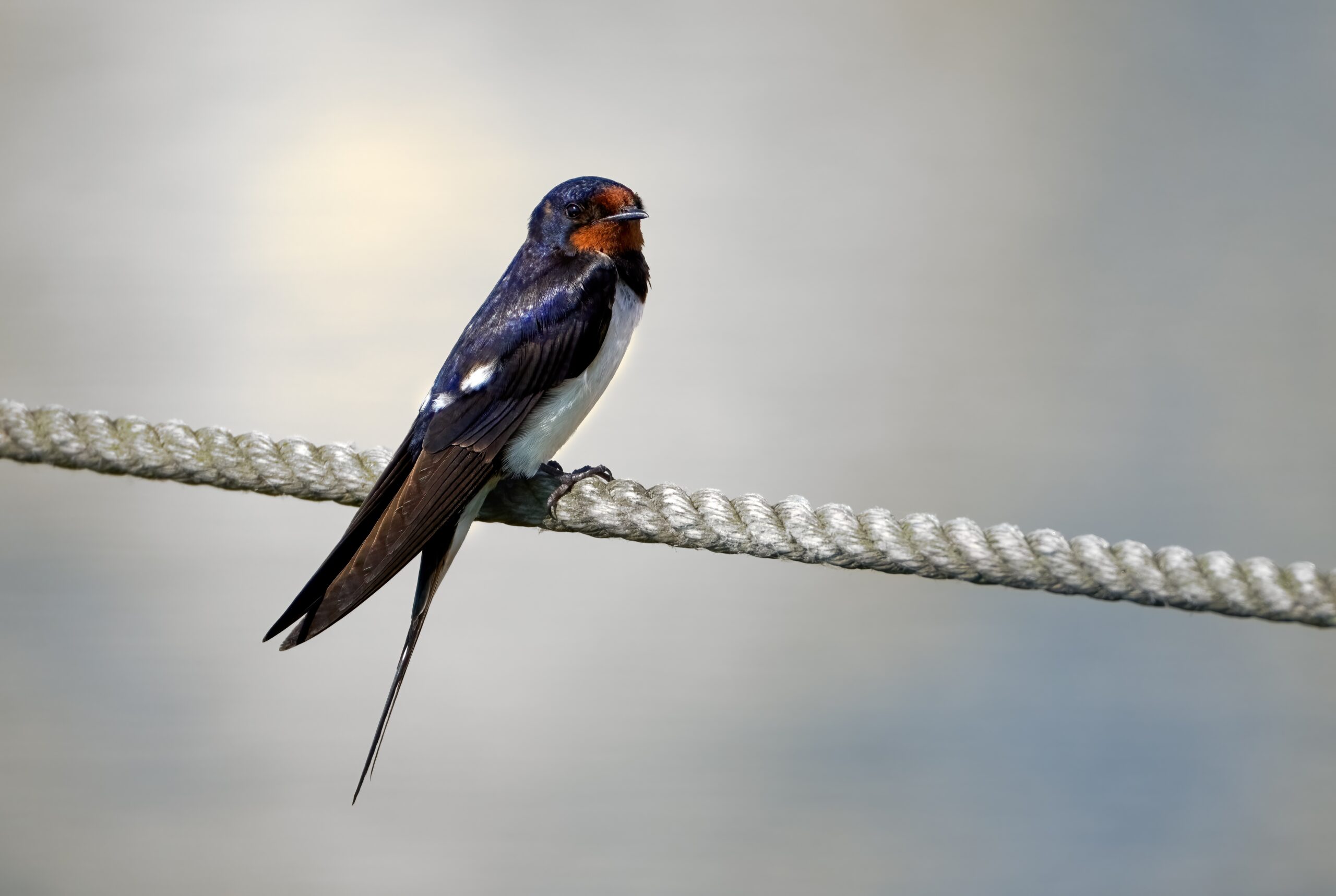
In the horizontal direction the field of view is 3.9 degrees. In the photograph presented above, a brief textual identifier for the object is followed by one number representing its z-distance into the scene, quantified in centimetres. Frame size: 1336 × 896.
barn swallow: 466
